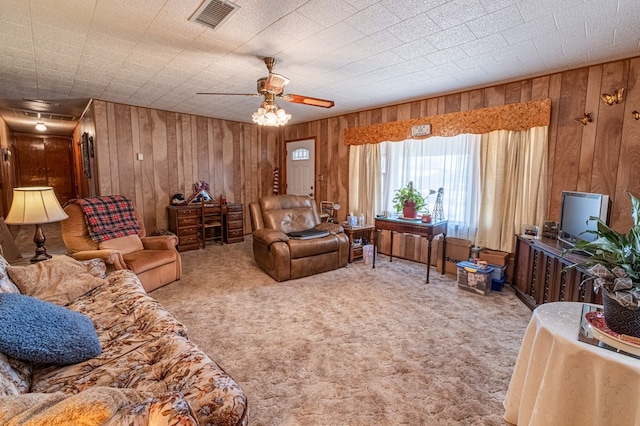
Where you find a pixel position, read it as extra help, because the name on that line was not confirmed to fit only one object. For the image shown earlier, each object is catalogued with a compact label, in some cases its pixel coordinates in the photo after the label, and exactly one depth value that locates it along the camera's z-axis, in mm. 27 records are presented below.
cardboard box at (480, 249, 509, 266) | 3574
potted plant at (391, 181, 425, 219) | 4121
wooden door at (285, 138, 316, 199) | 6184
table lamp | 2531
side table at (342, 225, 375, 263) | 4523
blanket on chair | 3334
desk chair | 5458
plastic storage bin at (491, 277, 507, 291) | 3485
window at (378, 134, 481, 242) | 3969
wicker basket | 1258
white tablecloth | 1159
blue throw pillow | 1224
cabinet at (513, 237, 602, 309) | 2445
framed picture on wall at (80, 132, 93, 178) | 5445
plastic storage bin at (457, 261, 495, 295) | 3365
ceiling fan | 2916
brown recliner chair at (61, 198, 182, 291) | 2957
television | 2568
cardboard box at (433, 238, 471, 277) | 3941
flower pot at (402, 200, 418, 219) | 4109
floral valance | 3327
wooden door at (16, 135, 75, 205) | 7980
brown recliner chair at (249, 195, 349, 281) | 3737
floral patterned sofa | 819
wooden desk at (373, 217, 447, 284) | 3689
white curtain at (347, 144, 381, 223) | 5043
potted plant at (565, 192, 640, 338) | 1235
